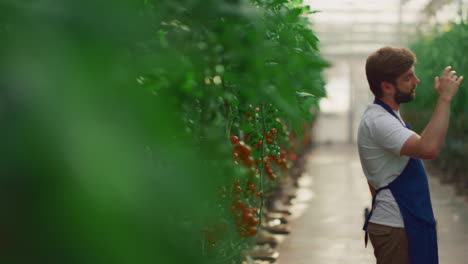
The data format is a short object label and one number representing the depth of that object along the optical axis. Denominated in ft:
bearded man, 18.09
